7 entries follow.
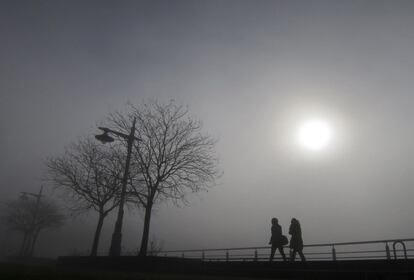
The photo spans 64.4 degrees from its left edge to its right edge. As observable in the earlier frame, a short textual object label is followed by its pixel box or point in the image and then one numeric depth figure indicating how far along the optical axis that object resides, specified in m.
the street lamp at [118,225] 17.70
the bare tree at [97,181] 24.31
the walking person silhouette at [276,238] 14.58
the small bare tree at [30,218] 45.22
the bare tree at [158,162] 21.44
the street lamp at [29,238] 38.33
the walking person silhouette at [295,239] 14.12
